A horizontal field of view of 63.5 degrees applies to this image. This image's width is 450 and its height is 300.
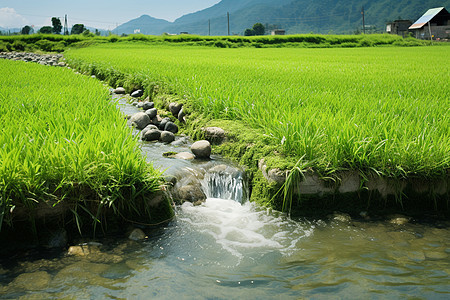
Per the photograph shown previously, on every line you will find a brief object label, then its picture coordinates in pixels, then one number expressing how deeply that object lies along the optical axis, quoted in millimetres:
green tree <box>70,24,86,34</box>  68375
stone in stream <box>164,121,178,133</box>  5410
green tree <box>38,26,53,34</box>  80138
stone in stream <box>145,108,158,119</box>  5910
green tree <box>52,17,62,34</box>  70812
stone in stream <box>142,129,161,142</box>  4957
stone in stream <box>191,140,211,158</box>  4074
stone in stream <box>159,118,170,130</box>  5543
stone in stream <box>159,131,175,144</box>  4938
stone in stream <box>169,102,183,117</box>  5938
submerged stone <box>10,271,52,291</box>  2004
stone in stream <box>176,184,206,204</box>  3311
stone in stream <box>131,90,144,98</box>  7863
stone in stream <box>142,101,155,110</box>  6543
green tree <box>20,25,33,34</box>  68275
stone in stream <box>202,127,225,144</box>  4402
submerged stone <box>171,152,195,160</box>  4105
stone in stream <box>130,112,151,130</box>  5492
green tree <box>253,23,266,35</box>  91938
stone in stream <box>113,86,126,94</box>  8625
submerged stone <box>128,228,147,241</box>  2583
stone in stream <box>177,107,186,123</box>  5670
